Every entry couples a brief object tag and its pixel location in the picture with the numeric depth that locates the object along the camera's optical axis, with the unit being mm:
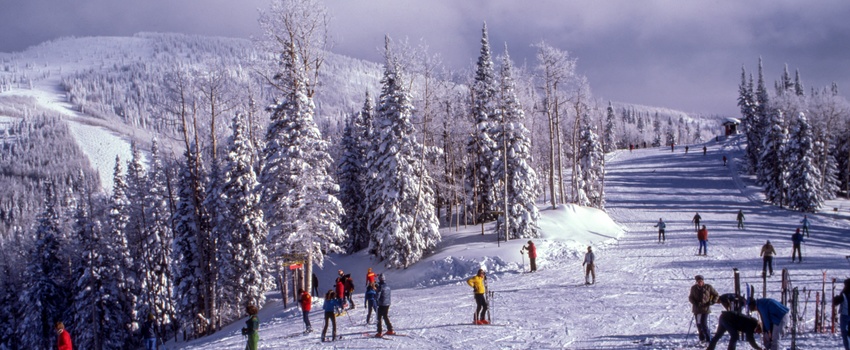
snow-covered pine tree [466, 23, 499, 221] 40344
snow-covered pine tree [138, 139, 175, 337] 38828
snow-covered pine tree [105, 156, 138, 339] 40062
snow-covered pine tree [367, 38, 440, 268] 33594
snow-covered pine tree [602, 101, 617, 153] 111938
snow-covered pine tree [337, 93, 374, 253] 46281
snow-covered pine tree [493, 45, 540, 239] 35500
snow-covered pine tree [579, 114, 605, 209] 60219
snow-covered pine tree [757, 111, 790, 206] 54625
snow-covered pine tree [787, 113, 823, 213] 51625
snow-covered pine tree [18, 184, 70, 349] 42375
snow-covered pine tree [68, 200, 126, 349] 39125
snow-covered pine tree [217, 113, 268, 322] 31531
